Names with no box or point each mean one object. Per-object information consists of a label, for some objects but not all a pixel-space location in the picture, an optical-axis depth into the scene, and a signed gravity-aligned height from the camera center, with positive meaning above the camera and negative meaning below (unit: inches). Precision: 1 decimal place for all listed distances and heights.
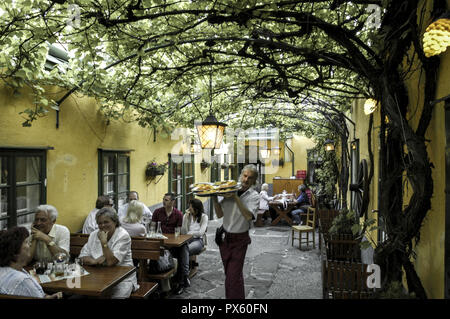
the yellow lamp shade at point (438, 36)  78.9 +31.0
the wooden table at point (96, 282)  118.9 -45.9
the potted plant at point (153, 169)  324.2 -6.0
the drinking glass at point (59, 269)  128.2 -41.8
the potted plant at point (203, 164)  512.4 -1.4
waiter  149.4 -30.9
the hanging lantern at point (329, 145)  436.1 +24.3
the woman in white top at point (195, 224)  235.6 -44.9
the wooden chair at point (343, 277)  128.2 -46.3
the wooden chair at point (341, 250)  196.1 -53.2
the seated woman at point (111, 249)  142.1 -38.7
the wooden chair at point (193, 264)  236.3 -76.3
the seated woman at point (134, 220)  197.8 -35.5
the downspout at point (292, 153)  819.3 +25.0
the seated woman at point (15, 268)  101.5 -33.3
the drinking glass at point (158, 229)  206.2 -41.9
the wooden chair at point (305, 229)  313.2 -64.3
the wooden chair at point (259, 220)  439.5 -77.2
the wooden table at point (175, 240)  198.8 -49.4
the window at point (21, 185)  164.7 -11.3
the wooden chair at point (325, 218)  252.7 -45.6
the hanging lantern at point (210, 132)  185.6 +18.0
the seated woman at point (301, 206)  430.3 -59.3
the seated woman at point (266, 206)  461.4 -61.4
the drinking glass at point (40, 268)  129.3 -41.7
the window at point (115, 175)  248.4 -9.4
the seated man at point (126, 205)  269.4 -38.7
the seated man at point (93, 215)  216.1 -35.3
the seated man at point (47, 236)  145.5 -33.5
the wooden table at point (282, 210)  443.5 -64.8
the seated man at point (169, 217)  237.5 -39.8
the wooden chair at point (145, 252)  176.2 -48.5
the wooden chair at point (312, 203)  402.0 -53.4
